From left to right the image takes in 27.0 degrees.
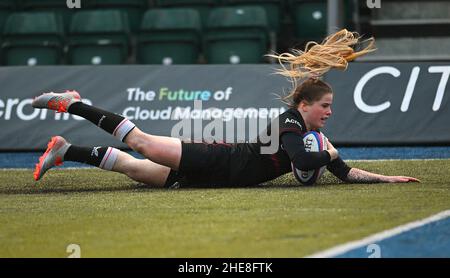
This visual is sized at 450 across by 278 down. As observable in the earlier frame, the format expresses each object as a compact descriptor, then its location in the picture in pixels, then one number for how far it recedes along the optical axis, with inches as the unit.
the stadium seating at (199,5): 579.8
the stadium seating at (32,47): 542.0
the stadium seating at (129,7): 591.5
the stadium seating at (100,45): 538.6
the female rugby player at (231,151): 312.2
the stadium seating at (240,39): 526.9
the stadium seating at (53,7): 597.6
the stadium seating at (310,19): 557.3
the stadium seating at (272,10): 561.6
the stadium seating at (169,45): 537.3
